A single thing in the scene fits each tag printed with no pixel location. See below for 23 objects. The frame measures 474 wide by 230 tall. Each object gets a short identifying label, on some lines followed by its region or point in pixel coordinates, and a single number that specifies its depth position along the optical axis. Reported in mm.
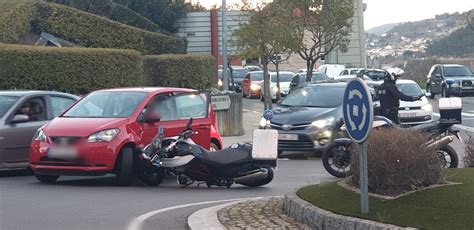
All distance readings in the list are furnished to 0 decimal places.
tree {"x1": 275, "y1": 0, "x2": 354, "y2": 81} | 31219
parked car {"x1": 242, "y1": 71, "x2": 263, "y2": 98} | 42059
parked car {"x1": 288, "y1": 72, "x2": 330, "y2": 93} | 36028
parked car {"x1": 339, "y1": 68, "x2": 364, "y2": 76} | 42525
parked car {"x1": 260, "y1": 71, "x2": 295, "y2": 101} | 38375
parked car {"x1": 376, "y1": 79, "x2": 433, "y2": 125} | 23766
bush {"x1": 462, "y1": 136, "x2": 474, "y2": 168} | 10469
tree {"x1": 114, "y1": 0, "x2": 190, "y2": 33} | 42094
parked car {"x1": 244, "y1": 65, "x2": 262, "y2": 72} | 51806
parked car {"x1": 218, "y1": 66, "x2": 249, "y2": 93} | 45766
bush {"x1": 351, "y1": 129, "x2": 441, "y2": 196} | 8235
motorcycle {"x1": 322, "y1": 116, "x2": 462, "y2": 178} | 13117
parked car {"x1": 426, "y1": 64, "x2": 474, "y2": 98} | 40031
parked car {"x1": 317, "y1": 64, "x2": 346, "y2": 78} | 45188
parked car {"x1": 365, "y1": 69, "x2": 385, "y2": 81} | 38634
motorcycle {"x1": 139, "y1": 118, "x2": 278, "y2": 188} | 12078
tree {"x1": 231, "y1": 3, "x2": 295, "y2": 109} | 27594
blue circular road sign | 7332
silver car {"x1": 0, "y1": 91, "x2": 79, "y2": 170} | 13258
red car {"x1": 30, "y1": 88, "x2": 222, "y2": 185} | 12141
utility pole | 26953
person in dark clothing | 16469
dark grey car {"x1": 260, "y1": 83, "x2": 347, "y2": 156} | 17047
